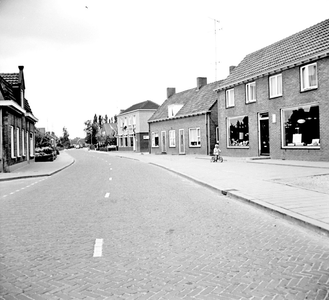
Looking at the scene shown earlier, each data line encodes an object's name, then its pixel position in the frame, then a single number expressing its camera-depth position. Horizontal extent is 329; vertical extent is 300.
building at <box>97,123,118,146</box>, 82.56
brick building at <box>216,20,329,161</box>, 20.53
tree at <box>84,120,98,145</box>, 124.81
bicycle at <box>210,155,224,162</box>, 25.62
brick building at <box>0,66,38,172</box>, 21.56
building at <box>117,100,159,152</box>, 59.84
